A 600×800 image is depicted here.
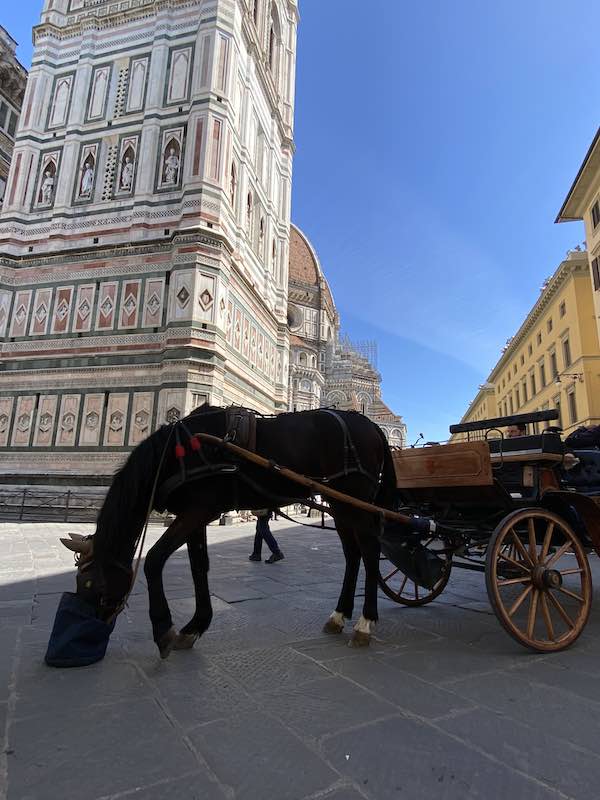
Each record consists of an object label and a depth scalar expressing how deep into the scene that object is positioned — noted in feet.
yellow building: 83.49
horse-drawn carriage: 9.35
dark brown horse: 8.34
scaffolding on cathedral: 226.36
